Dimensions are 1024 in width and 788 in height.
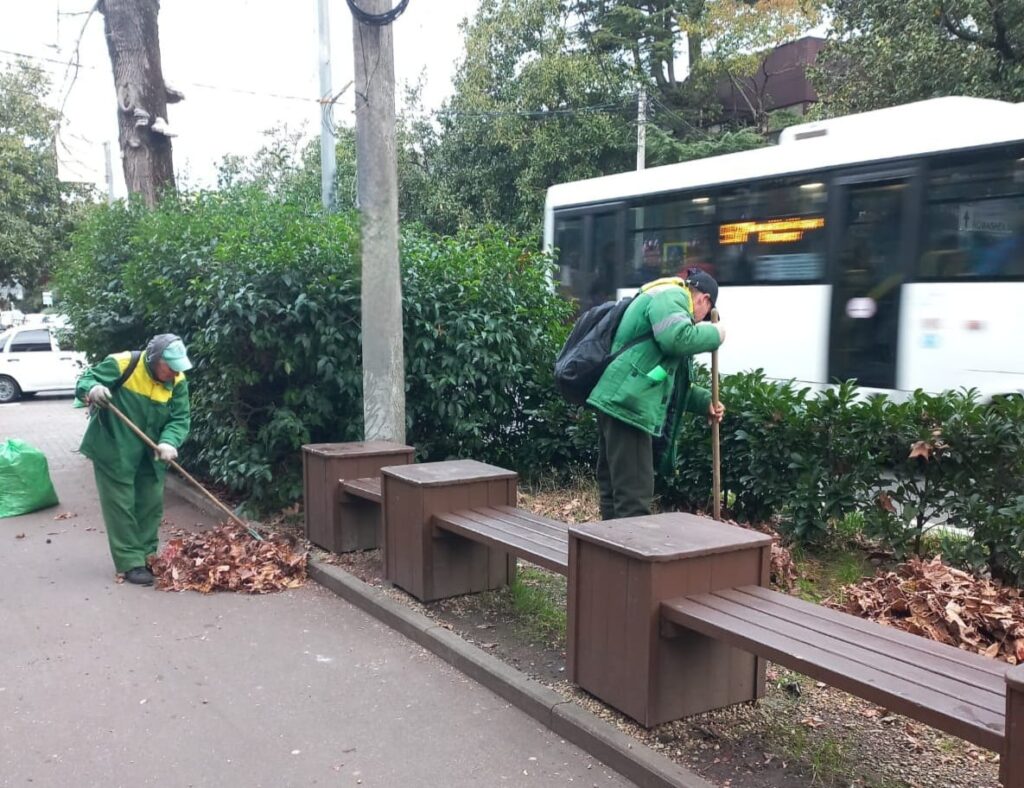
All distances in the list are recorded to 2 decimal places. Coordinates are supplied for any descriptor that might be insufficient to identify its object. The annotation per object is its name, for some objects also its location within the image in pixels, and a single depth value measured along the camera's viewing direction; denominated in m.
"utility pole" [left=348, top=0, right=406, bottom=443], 6.45
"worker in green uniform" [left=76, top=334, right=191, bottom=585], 5.81
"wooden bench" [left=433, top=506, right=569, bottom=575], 4.23
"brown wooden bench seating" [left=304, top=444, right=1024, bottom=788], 2.72
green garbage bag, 7.88
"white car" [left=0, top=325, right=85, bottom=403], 19.28
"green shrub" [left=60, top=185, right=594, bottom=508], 6.92
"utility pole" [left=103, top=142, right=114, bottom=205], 26.09
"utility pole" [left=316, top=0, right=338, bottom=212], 14.17
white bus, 8.17
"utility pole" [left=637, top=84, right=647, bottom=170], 19.08
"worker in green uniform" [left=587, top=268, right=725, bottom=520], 4.66
